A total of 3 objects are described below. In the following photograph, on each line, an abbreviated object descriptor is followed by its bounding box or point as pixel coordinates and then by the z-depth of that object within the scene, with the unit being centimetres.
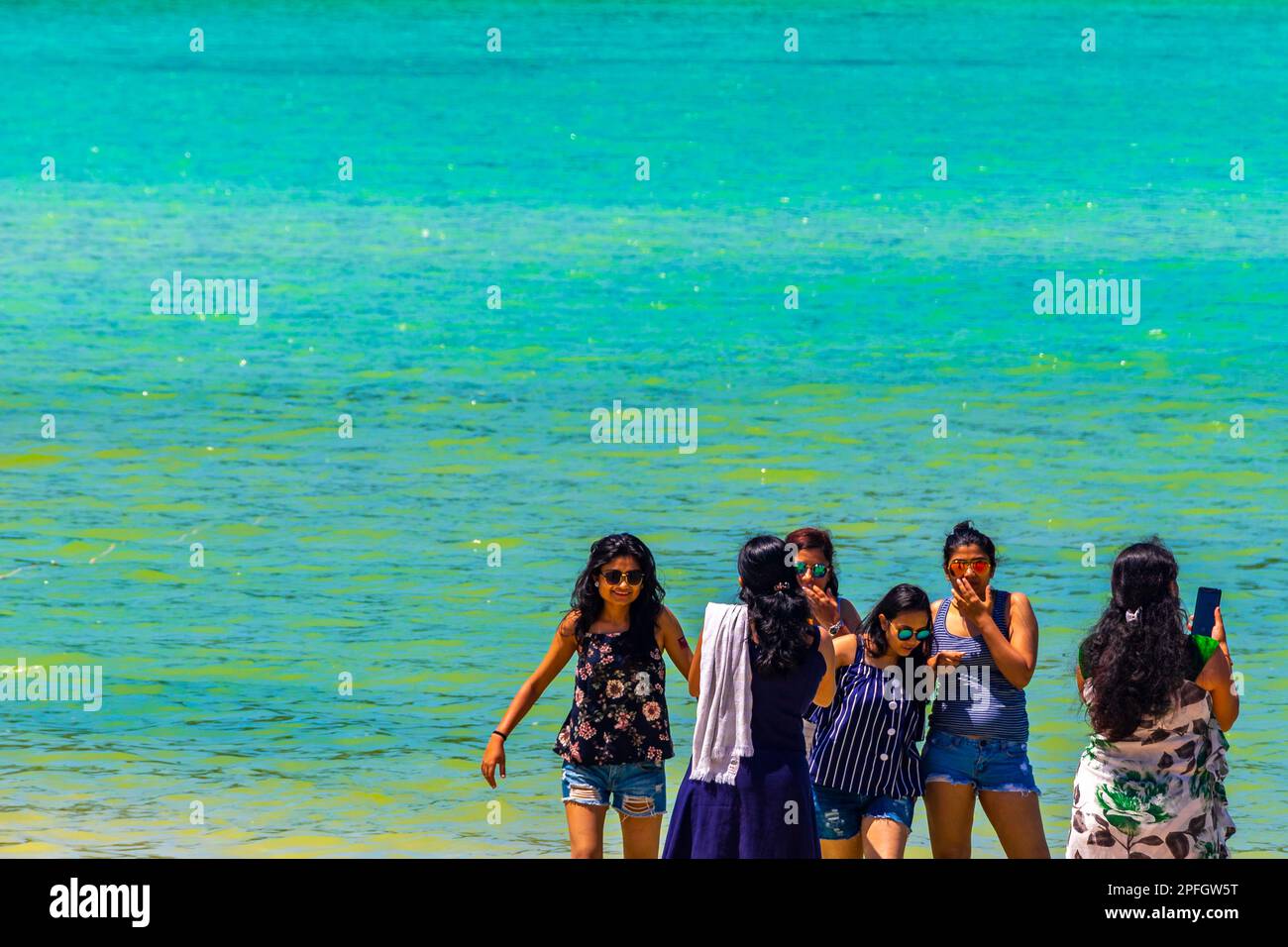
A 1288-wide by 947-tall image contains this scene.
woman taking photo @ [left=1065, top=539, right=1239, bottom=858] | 648
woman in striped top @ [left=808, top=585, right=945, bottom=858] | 712
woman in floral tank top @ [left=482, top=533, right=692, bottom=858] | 715
